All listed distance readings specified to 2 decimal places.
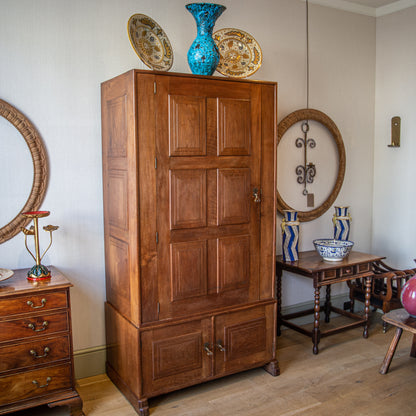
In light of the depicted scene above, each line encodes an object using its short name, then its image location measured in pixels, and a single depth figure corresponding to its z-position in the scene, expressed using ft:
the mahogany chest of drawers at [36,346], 7.95
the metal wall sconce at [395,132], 13.73
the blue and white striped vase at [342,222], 12.73
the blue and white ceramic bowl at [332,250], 11.65
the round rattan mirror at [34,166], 9.02
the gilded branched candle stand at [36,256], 8.52
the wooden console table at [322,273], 11.21
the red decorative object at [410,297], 9.70
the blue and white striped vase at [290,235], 11.82
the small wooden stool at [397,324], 9.57
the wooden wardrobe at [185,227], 8.55
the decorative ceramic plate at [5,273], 8.25
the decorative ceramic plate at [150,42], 8.93
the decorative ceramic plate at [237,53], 10.12
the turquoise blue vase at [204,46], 9.00
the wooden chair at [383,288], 12.25
